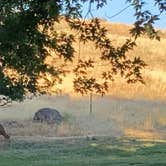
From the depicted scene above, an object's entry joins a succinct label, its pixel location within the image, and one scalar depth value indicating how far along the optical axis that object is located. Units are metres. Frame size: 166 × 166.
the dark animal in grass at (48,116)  51.60
